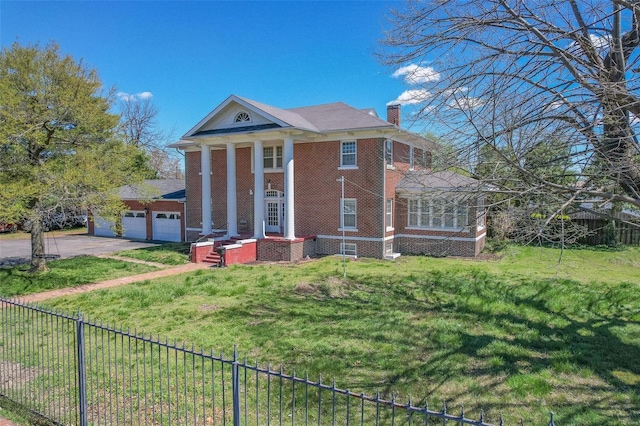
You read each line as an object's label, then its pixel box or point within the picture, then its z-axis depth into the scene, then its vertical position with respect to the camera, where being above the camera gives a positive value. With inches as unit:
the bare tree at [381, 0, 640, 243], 225.8 +57.0
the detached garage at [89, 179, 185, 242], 1082.7 -17.9
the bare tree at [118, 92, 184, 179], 1953.7 +279.0
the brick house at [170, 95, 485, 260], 772.0 +52.5
